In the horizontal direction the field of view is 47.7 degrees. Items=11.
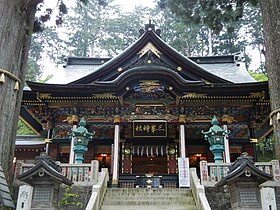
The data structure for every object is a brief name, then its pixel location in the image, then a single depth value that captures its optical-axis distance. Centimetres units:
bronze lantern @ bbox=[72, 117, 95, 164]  1004
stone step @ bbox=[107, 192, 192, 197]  892
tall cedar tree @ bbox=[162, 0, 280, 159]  999
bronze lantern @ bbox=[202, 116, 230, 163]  987
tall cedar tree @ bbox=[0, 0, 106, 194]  601
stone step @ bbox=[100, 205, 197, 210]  789
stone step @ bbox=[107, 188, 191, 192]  918
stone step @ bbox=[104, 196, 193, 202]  856
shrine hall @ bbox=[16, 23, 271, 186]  1228
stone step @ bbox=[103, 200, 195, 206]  834
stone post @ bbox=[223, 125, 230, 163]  1227
